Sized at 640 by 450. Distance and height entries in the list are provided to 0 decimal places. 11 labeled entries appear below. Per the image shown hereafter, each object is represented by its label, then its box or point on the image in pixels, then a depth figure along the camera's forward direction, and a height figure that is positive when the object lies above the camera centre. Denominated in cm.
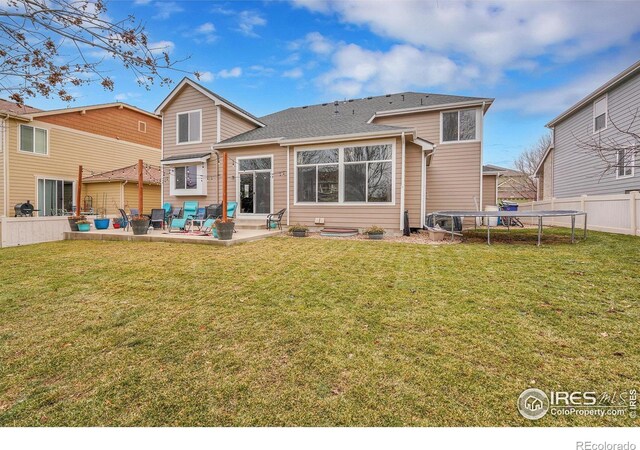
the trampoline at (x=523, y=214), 728 +4
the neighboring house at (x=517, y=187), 3020 +310
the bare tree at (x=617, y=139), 1152 +316
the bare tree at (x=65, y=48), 286 +171
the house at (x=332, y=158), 1010 +216
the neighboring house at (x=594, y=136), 1160 +373
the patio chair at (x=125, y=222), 1064 -28
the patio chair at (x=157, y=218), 1094 -13
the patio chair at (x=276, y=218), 1097 -12
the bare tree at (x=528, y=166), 3000 +520
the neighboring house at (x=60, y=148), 1409 +362
